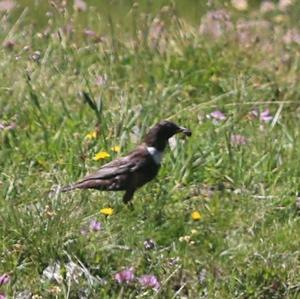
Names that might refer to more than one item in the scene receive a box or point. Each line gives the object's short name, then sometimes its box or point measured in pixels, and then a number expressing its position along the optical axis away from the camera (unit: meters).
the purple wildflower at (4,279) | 11.87
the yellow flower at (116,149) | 14.58
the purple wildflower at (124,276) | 12.17
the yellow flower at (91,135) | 14.93
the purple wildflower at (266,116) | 16.11
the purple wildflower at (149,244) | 12.87
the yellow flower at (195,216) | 13.57
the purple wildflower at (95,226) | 12.78
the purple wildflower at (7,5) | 19.47
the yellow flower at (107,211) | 13.05
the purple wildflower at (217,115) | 15.93
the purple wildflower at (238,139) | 15.19
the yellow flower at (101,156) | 14.23
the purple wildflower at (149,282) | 12.19
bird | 13.48
